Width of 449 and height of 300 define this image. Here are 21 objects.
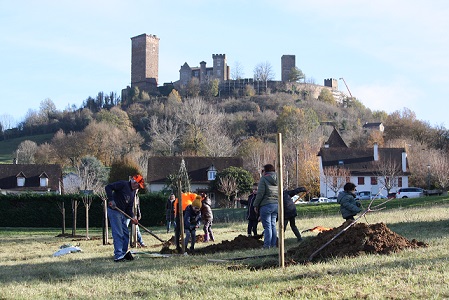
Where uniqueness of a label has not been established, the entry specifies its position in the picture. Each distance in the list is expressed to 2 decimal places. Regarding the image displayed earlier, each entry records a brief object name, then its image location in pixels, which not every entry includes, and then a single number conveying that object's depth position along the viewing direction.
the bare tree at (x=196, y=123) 93.50
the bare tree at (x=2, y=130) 148.11
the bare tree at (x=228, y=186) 61.12
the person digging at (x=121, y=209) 13.31
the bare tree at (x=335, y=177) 71.21
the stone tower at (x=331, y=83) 184.00
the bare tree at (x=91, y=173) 67.94
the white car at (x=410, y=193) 58.75
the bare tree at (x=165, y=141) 94.56
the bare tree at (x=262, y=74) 175.82
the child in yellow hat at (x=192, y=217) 15.72
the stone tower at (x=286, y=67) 181.50
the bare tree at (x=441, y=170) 66.31
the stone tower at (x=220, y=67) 180.00
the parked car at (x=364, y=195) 60.39
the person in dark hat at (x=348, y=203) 14.20
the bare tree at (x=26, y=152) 106.19
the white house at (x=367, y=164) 75.00
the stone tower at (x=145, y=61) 177.88
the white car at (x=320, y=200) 62.32
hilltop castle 177.88
